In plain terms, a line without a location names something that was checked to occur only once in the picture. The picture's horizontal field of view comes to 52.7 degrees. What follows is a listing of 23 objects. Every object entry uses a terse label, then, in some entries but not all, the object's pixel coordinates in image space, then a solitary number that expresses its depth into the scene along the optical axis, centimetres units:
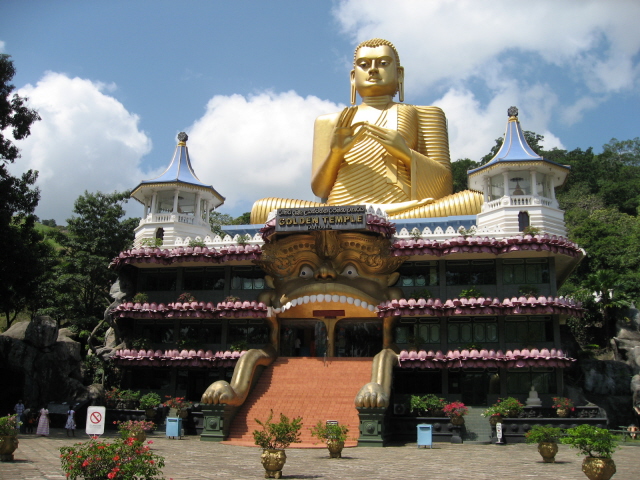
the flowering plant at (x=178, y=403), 2644
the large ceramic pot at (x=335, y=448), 1816
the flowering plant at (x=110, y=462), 969
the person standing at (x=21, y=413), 2584
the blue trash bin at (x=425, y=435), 2180
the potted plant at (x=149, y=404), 2738
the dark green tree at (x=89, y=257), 4238
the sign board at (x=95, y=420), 1657
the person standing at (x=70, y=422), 2370
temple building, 2722
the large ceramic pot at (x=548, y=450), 1712
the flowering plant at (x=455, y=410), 2436
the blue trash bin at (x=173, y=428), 2405
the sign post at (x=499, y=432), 2333
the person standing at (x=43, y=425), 2381
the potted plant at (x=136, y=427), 1859
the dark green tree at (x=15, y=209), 2711
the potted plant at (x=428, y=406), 2497
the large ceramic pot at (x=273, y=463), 1410
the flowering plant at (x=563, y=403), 2484
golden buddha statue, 3516
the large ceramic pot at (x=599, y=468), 1276
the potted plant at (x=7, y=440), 1595
